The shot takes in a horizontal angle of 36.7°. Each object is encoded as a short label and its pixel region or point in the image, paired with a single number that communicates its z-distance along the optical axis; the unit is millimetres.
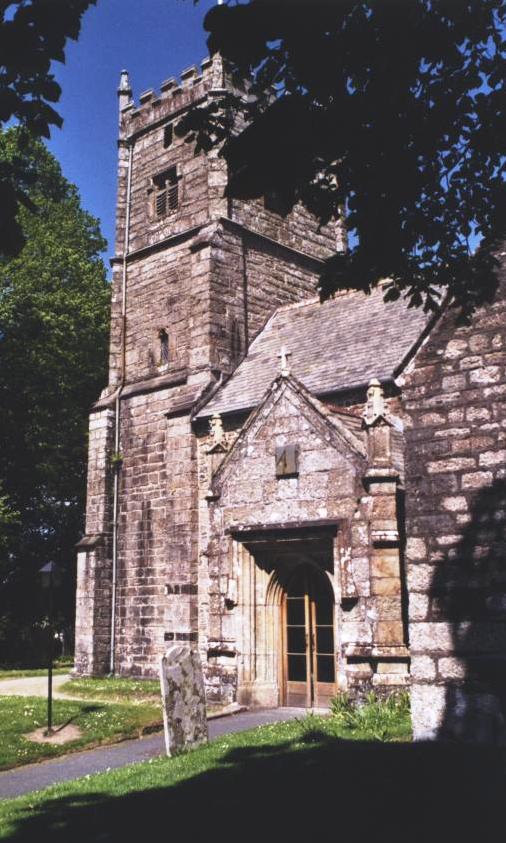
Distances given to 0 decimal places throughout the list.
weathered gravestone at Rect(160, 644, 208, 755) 9422
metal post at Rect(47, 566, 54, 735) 11414
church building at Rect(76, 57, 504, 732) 12109
